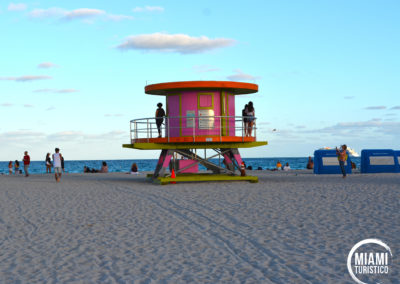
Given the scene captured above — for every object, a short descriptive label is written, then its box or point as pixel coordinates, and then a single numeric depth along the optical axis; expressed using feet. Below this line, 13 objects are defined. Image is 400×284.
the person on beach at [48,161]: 135.72
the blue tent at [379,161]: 107.86
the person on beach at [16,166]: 158.91
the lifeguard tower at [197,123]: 75.51
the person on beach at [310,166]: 147.96
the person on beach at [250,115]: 79.21
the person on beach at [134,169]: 125.10
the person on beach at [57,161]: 88.79
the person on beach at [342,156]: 87.81
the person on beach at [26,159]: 116.81
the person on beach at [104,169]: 139.91
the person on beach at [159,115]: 78.27
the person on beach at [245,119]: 77.86
